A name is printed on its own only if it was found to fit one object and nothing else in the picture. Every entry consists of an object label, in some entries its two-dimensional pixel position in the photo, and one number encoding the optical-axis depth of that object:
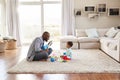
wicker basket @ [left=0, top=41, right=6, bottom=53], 7.17
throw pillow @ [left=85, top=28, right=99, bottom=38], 7.83
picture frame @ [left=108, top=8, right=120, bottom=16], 8.67
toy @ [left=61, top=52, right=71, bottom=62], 5.41
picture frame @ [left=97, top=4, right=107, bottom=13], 8.71
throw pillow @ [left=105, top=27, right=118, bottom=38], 7.48
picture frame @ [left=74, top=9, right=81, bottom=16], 8.76
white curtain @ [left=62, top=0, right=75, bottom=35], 8.73
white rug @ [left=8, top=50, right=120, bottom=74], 4.39
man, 5.16
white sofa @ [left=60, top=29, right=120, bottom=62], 7.35
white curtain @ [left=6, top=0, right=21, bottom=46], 8.75
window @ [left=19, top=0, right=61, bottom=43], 9.09
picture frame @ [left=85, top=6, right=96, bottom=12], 8.76
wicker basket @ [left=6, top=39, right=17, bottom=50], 7.90
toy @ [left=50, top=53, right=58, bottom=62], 5.35
